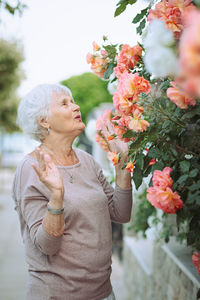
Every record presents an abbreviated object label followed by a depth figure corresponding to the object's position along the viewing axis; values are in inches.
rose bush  43.6
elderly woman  69.0
